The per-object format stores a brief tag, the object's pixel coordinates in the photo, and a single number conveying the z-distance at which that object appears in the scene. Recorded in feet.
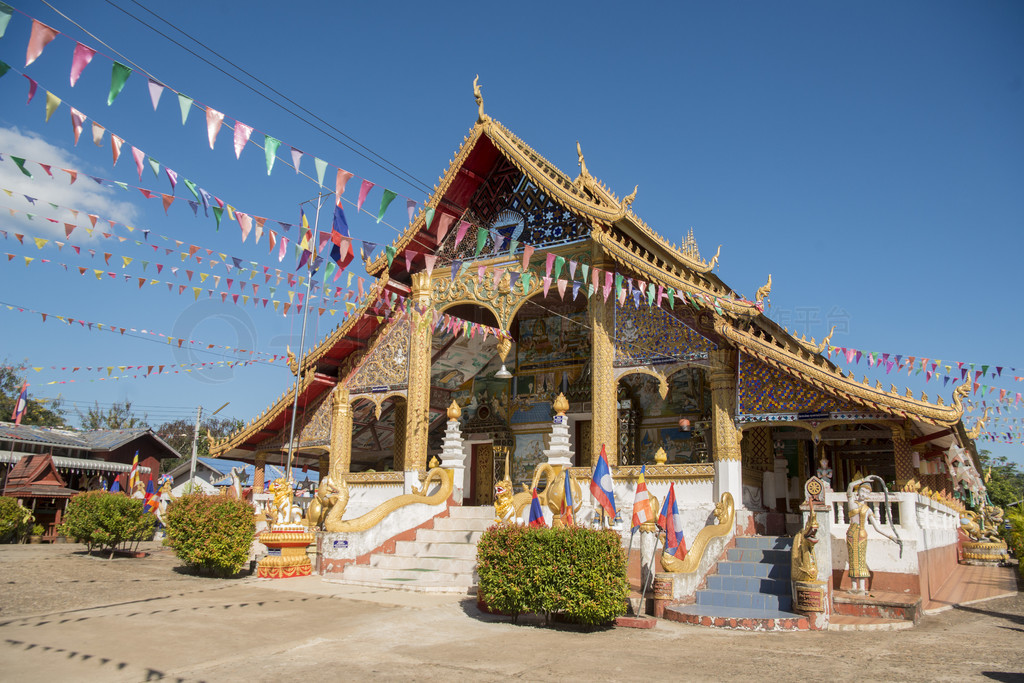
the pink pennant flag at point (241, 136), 23.06
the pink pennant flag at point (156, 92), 21.38
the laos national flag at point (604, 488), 31.12
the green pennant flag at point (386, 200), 27.48
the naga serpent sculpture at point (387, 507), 40.04
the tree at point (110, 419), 169.76
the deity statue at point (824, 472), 36.70
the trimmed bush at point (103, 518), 48.47
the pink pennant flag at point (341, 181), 26.14
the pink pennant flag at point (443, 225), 36.32
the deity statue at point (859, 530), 29.27
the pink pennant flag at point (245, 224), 28.12
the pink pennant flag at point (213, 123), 22.27
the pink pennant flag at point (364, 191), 27.27
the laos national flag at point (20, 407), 70.69
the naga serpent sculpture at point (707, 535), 29.94
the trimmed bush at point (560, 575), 25.52
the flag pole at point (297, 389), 49.81
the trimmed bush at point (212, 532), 39.24
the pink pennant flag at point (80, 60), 19.61
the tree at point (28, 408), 130.93
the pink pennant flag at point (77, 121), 21.62
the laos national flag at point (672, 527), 29.84
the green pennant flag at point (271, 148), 23.81
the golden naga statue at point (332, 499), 40.68
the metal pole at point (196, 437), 82.99
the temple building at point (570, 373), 39.47
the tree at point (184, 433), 167.55
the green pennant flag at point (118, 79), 19.92
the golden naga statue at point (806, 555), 27.32
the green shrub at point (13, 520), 58.44
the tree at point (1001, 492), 121.08
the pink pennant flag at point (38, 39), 18.33
